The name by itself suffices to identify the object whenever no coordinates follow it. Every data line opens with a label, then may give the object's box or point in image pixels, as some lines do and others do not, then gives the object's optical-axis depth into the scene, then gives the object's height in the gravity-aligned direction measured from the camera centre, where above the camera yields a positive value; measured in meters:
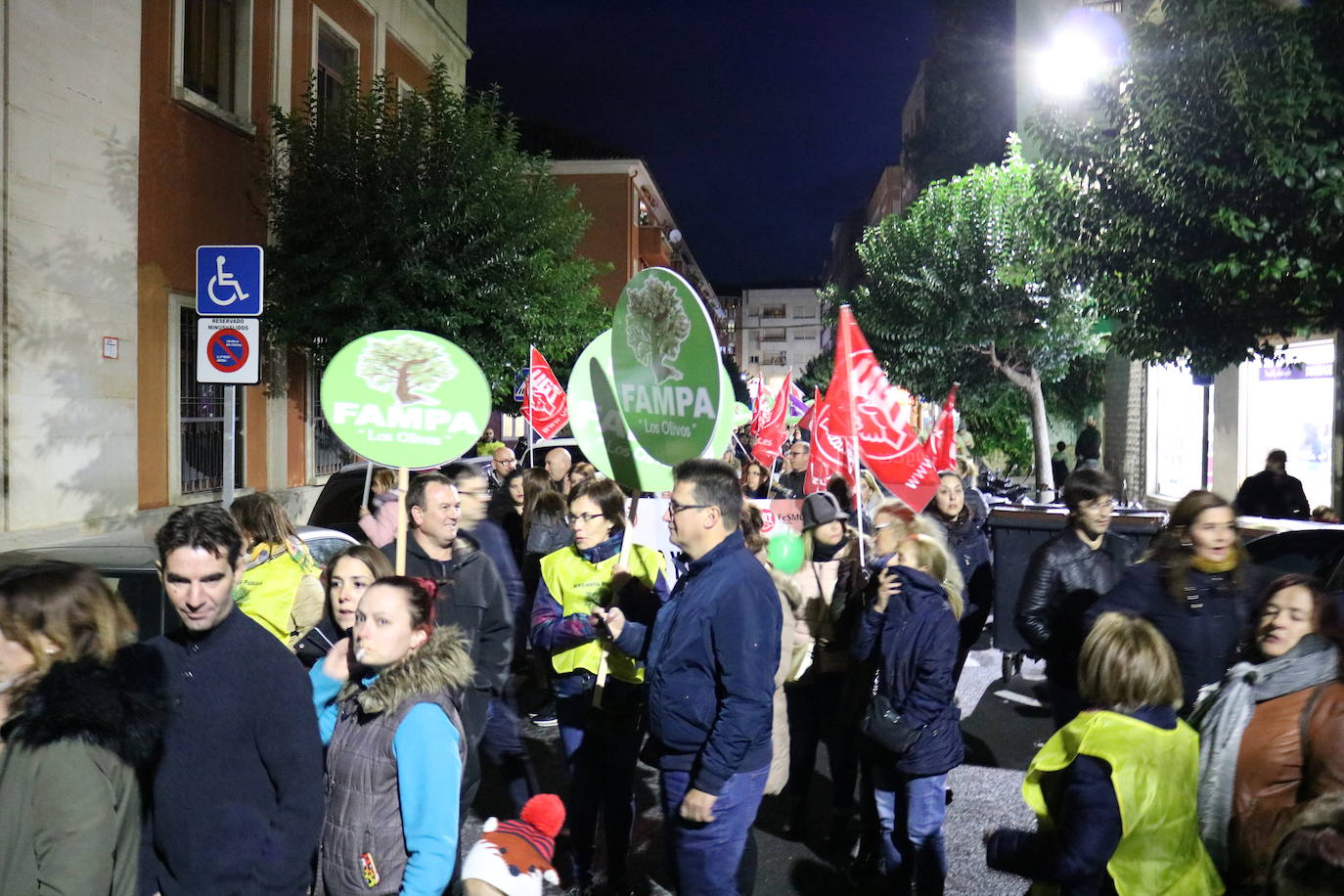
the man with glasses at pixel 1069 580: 4.88 -0.68
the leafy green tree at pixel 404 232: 15.29 +2.99
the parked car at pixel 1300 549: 6.07 -0.64
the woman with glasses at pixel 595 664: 4.43 -0.99
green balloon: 5.39 -0.62
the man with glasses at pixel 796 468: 11.41 -0.36
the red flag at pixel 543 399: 12.91 +0.40
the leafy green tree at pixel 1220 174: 8.97 +2.51
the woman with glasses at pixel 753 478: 11.23 -0.48
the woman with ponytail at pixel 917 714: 4.16 -1.11
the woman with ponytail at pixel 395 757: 2.71 -0.87
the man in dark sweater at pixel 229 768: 2.58 -0.85
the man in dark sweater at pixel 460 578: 4.59 -0.66
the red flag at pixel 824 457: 7.68 -0.17
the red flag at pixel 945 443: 8.88 -0.05
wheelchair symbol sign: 7.82 +1.09
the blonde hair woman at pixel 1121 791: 2.84 -0.98
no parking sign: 7.81 +0.55
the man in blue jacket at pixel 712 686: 3.26 -0.80
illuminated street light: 18.34 +8.36
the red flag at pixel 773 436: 14.15 -0.02
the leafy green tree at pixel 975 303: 22.19 +3.01
